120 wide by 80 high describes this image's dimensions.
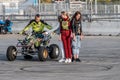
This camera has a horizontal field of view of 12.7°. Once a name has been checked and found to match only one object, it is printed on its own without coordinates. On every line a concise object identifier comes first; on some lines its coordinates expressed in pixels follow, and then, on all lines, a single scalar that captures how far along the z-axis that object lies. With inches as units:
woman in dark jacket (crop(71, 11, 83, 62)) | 708.3
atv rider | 748.6
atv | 731.7
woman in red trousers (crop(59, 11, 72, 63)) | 708.7
